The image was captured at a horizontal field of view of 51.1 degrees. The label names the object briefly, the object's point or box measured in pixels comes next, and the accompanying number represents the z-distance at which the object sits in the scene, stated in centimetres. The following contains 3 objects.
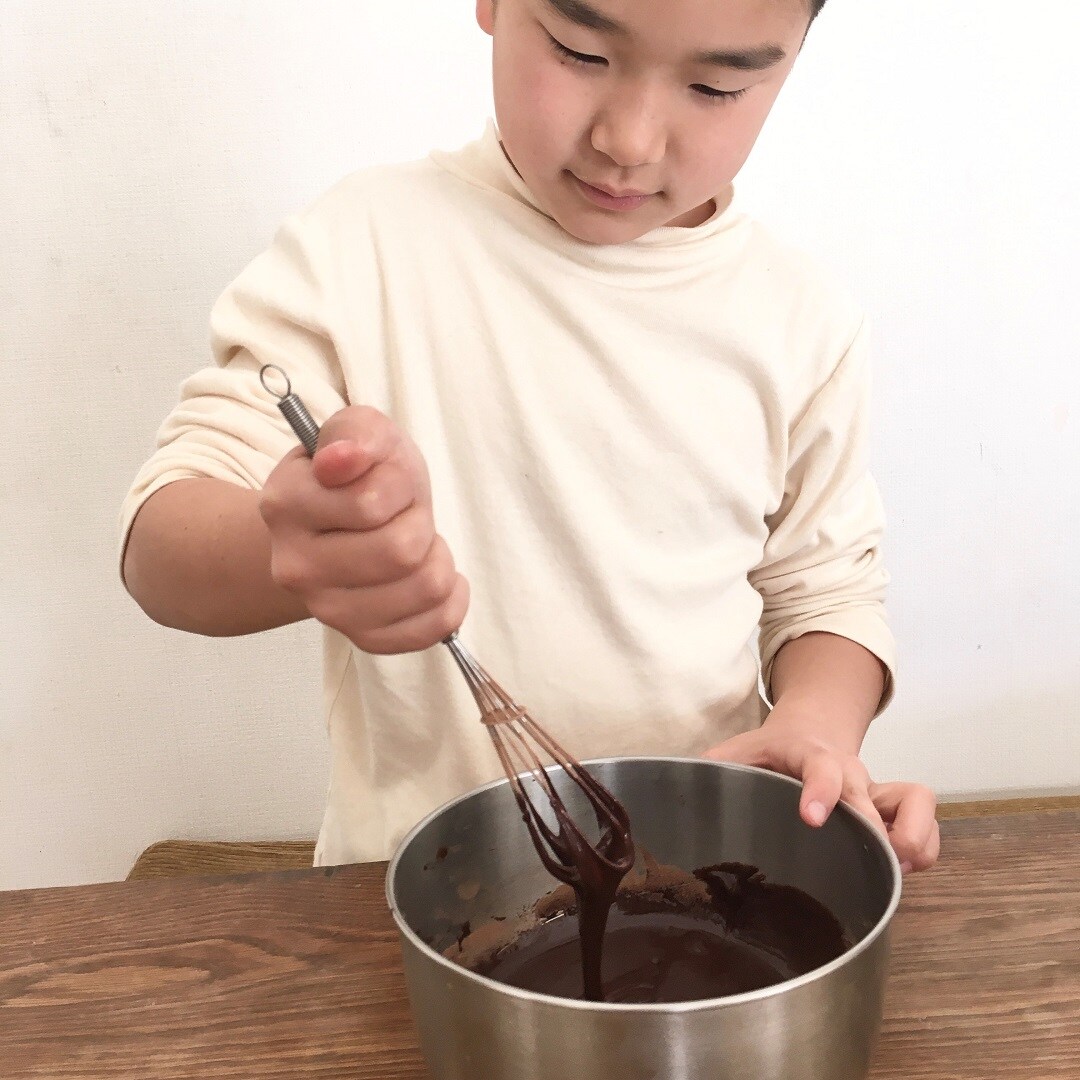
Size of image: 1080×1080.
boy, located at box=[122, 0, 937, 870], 70
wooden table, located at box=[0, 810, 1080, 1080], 50
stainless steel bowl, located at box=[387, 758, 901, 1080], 36
